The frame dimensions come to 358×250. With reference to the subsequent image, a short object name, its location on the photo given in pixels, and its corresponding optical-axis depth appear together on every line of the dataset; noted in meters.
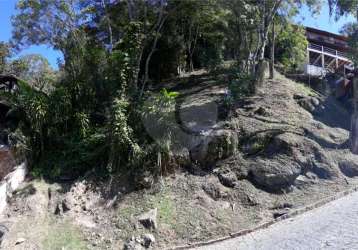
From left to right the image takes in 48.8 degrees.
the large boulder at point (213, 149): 10.66
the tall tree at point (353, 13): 12.15
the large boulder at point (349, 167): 11.03
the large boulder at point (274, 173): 9.95
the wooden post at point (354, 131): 12.16
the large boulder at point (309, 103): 15.11
